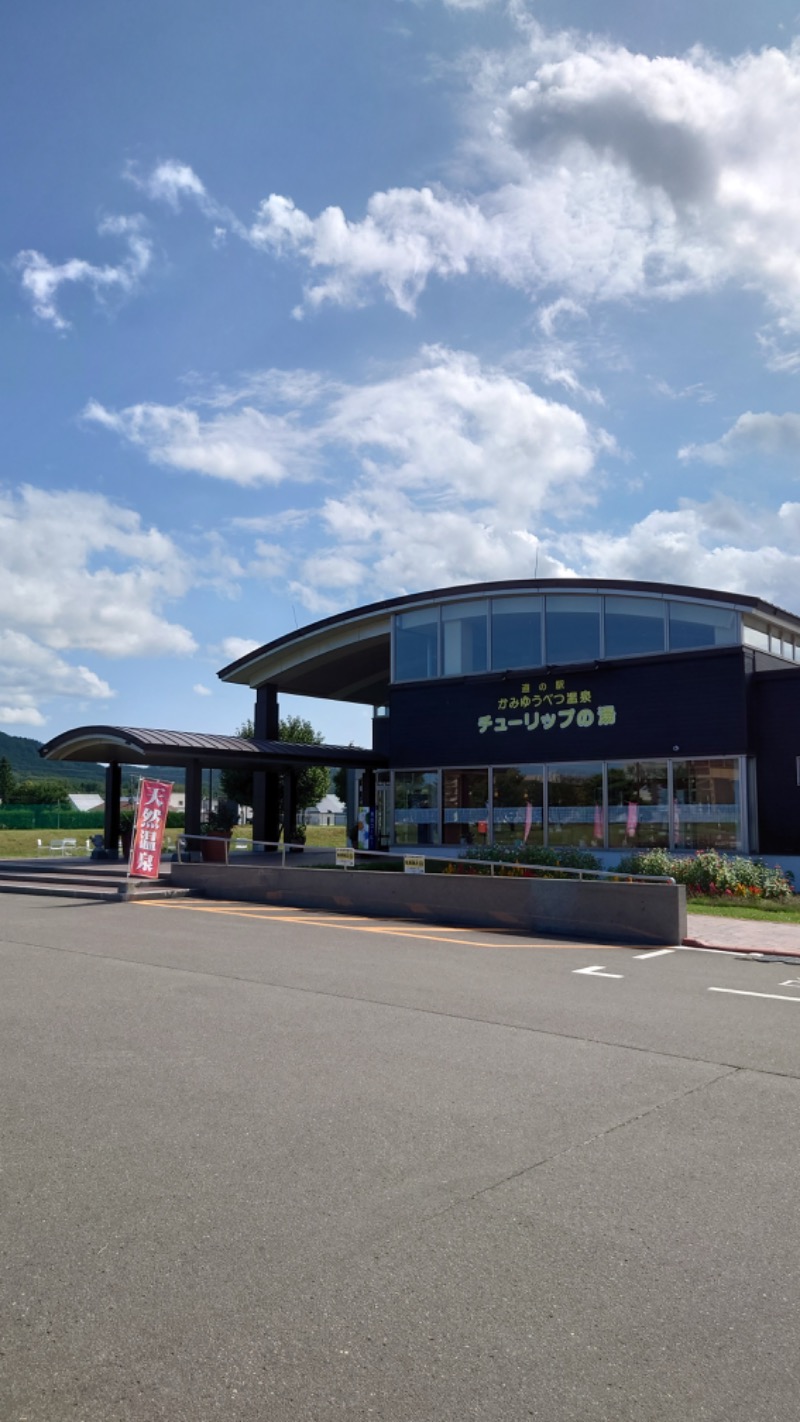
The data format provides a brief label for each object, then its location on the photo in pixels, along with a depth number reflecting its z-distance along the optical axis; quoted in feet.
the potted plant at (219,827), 86.69
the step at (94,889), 68.44
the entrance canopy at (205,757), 84.64
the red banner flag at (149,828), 72.59
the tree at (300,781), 181.98
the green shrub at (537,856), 78.48
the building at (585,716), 77.56
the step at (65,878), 75.05
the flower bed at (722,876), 67.10
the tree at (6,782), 383.24
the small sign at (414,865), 61.05
